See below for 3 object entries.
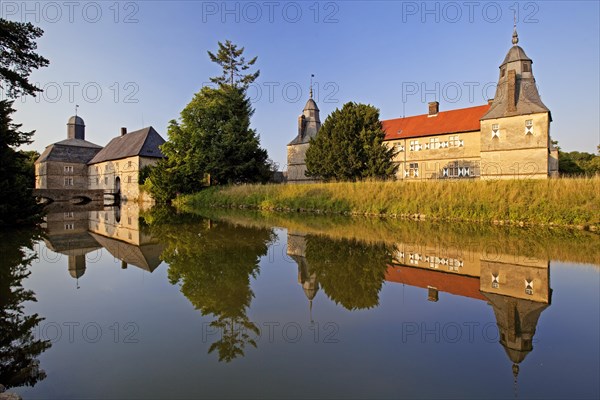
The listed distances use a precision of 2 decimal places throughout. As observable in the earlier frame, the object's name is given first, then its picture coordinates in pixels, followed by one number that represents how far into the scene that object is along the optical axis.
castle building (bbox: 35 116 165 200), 43.47
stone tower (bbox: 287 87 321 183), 46.28
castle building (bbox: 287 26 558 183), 28.88
